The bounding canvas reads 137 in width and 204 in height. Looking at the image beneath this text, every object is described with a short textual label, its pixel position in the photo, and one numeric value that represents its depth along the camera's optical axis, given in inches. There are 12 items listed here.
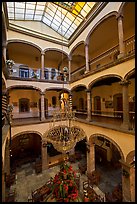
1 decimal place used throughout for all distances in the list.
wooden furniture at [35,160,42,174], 442.9
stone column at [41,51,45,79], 498.0
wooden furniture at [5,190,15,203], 294.3
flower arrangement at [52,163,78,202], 195.5
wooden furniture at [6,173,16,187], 366.6
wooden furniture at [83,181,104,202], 284.9
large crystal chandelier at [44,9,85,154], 230.2
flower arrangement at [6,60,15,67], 410.2
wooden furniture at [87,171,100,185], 368.3
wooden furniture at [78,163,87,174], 430.6
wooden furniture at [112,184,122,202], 287.1
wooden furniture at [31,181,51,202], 291.6
